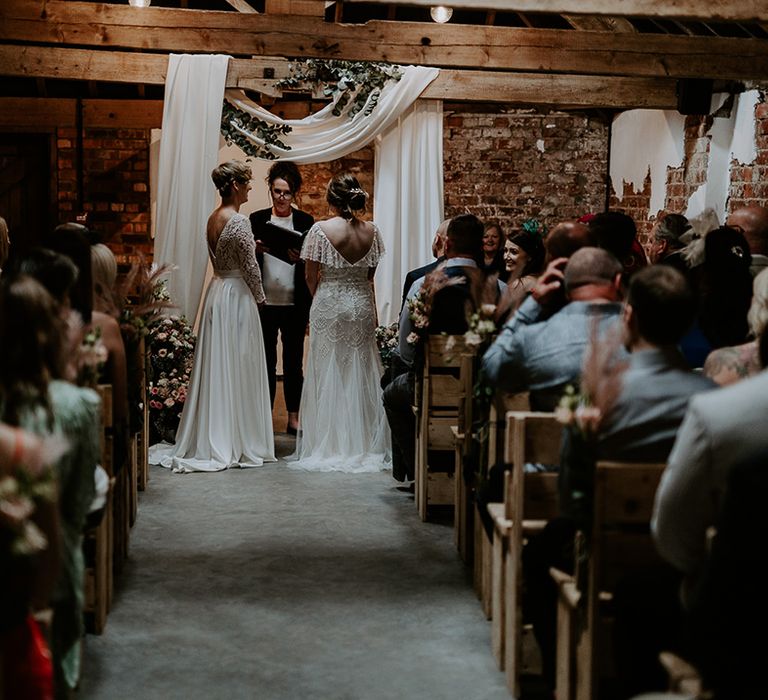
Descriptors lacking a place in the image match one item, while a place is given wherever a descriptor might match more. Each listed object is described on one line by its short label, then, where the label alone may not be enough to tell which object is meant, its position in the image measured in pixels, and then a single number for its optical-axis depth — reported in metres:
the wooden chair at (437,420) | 5.60
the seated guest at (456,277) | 5.49
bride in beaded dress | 6.98
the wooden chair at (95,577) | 4.09
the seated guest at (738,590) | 2.03
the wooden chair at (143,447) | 6.22
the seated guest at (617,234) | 5.11
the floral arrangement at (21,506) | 2.13
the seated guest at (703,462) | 2.17
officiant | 7.83
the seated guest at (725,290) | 4.78
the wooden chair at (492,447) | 4.29
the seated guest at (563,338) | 3.70
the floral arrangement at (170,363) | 7.37
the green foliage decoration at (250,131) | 7.68
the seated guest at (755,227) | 5.77
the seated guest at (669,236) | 6.20
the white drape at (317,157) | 7.42
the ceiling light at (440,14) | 9.30
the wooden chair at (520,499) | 3.56
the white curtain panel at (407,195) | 7.78
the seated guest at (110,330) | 4.47
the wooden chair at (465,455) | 5.05
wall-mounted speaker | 7.98
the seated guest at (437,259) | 6.40
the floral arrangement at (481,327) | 4.63
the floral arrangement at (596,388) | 2.80
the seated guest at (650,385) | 2.90
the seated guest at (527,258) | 5.53
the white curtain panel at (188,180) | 7.41
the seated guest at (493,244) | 7.17
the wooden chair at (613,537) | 2.83
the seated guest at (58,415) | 2.64
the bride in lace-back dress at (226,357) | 6.97
